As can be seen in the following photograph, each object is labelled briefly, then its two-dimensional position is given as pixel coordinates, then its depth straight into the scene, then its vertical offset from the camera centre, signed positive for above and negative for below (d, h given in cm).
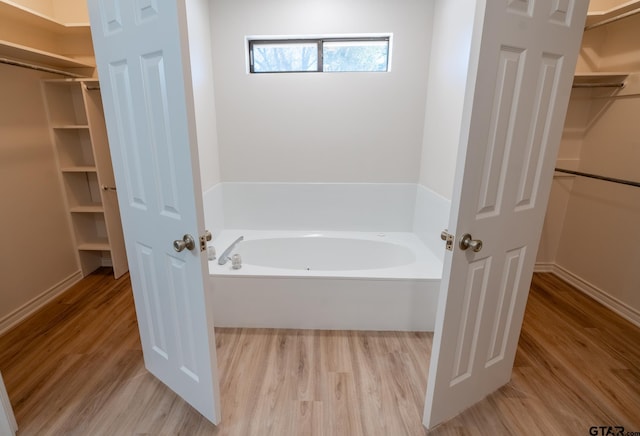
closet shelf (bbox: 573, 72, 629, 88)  224 +46
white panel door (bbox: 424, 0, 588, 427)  101 -15
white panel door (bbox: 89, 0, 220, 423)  102 -15
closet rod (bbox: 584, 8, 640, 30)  191 +80
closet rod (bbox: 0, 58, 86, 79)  185 +42
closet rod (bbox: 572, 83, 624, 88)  228 +42
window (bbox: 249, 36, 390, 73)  268 +72
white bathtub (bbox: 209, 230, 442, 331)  200 -106
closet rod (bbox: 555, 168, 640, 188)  197 -26
